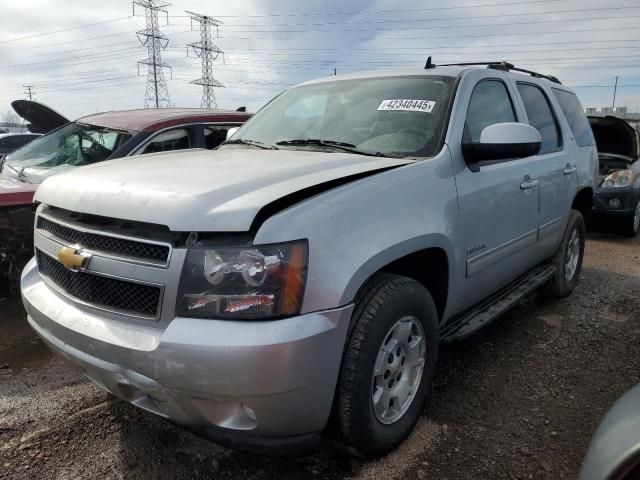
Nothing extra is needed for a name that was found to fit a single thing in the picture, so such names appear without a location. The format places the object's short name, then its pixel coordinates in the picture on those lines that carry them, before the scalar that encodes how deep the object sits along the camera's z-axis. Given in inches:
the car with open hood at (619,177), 298.2
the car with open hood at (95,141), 163.8
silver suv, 74.1
